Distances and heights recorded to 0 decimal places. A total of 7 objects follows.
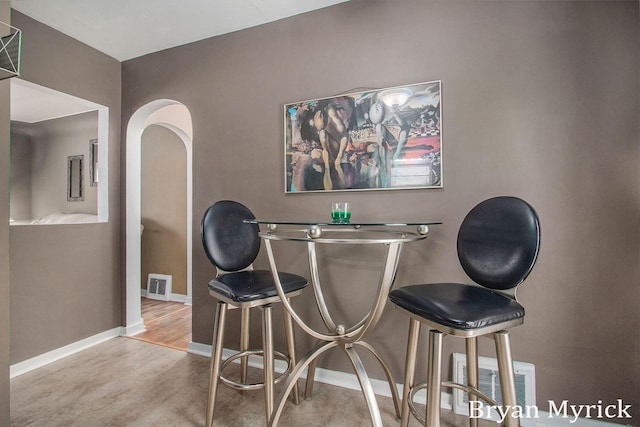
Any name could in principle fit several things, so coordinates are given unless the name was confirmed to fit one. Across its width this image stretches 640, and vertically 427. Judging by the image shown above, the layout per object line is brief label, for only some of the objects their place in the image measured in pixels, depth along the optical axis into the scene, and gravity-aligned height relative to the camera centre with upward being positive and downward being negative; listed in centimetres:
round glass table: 123 -51
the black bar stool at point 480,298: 109 -35
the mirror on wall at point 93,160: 346 +65
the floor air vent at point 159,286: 396 -95
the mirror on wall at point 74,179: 357 +46
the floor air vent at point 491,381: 165 -96
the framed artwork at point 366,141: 185 +50
